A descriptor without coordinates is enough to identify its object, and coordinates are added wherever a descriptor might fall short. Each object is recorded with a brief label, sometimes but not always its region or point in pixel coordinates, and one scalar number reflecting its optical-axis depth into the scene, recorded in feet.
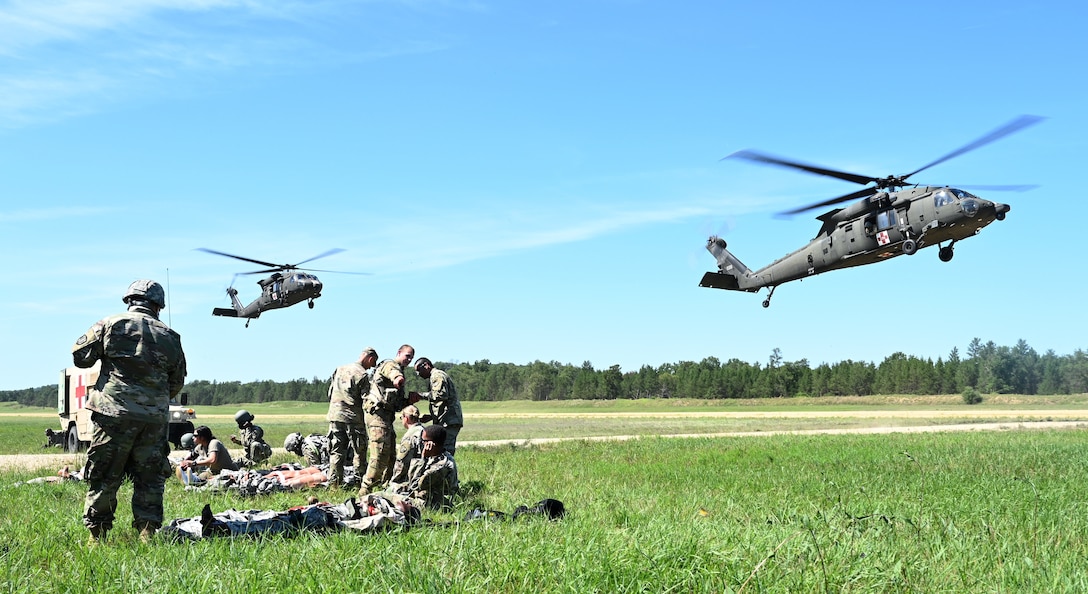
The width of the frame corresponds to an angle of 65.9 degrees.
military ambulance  63.31
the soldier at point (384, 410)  35.47
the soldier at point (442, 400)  38.01
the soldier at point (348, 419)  38.52
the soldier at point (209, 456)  39.37
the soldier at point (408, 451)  30.66
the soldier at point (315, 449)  44.75
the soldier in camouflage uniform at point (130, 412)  23.54
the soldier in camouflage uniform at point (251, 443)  47.75
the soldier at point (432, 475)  27.09
